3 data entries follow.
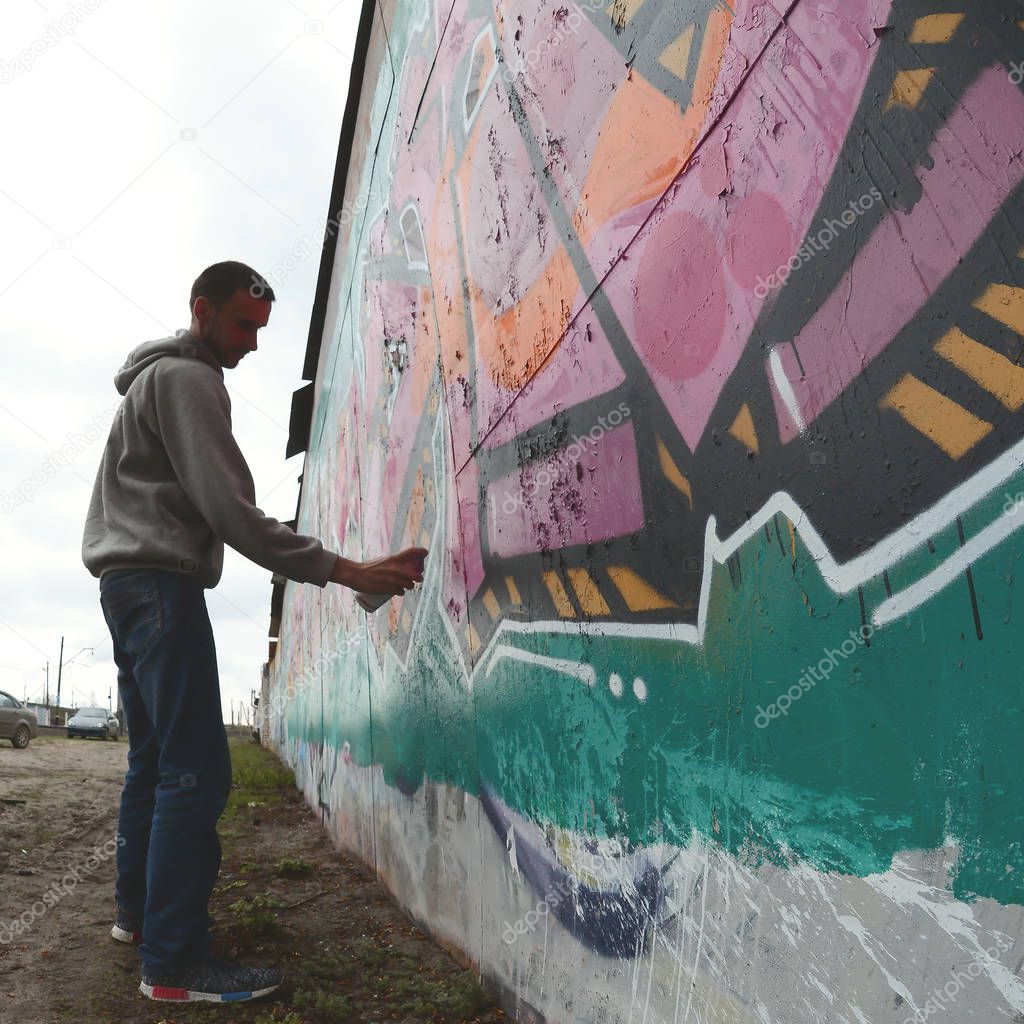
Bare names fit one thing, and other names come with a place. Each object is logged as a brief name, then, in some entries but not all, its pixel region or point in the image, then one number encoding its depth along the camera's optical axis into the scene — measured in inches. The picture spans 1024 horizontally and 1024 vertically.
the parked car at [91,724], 1173.1
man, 83.4
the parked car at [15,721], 631.8
